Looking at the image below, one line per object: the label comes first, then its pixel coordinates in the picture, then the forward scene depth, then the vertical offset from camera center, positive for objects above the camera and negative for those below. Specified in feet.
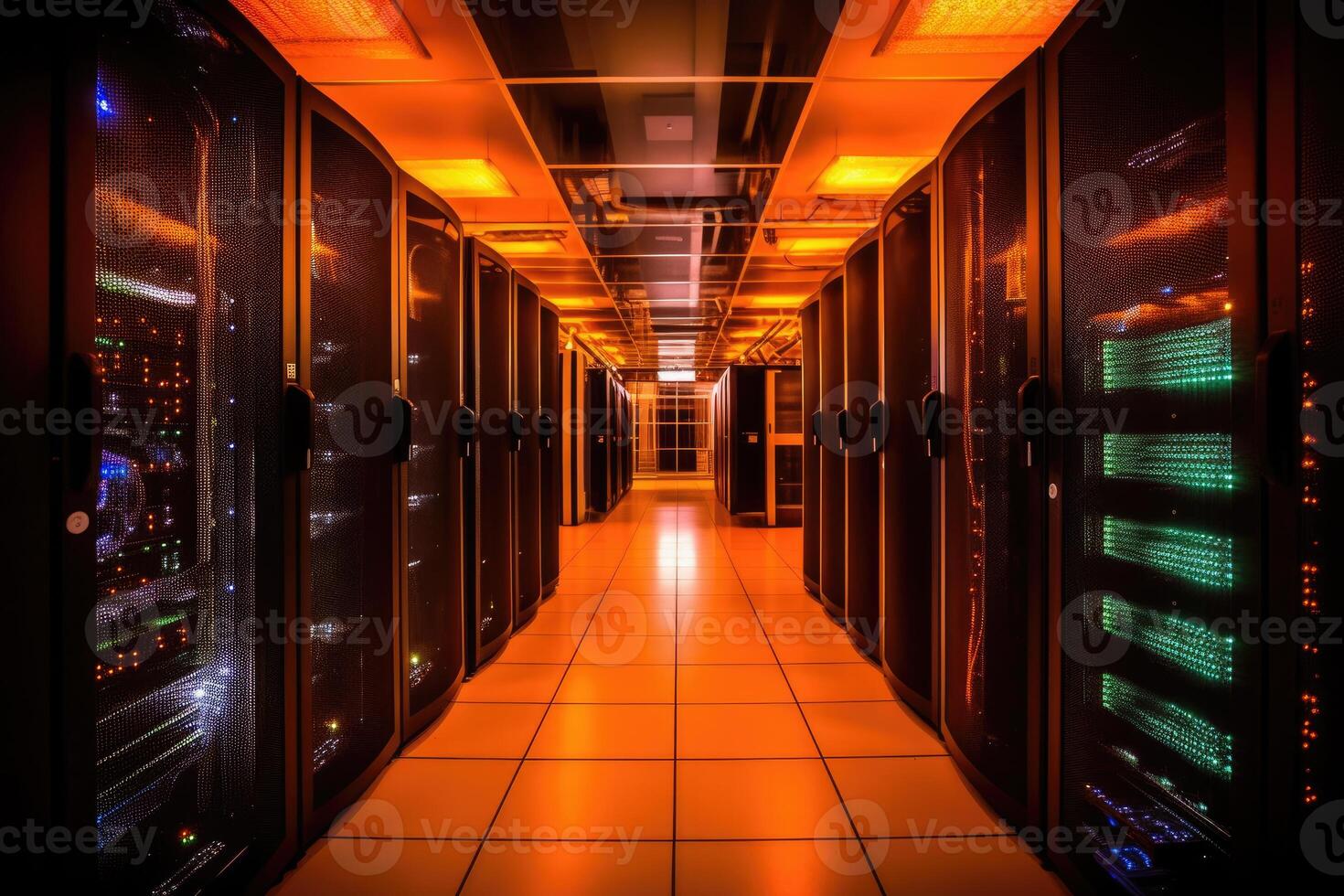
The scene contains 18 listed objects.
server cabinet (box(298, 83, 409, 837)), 5.07 -0.14
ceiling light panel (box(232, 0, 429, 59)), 7.98 +6.23
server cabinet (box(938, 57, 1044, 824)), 4.74 -0.07
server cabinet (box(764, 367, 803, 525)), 24.50 -0.09
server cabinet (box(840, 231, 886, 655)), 8.86 +0.04
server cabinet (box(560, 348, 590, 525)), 24.88 +0.41
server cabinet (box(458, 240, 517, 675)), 8.73 -0.16
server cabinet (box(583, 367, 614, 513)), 28.25 +0.27
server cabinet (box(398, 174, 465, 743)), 6.92 -0.24
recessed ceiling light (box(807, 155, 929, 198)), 12.44 +6.19
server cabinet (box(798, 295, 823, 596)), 12.91 -0.27
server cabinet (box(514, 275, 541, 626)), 11.22 -0.09
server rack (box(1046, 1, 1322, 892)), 2.68 -0.07
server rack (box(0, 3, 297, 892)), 2.80 +0.00
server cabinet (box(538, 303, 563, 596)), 12.83 +0.11
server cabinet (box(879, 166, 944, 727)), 6.79 -0.12
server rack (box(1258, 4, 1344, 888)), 2.61 +0.02
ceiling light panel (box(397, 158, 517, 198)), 12.69 +6.32
